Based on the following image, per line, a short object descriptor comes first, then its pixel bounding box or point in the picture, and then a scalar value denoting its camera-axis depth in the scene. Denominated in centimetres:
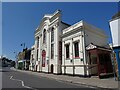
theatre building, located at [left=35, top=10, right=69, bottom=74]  1595
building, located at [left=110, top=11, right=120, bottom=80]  872
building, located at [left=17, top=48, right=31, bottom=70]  3127
